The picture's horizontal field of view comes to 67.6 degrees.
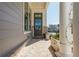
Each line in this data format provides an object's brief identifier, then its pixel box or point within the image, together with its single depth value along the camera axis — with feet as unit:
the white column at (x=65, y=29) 2.73
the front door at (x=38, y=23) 17.91
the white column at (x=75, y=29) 2.06
